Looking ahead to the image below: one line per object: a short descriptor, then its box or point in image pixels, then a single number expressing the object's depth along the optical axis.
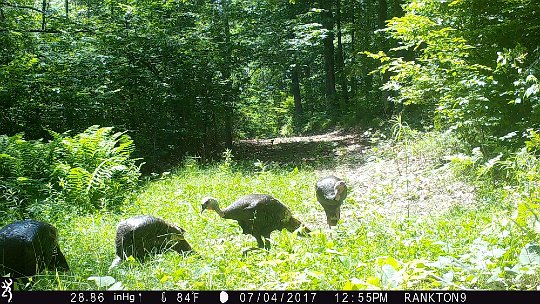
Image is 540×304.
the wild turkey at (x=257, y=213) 4.33
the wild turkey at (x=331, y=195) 4.75
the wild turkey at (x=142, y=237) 4.30
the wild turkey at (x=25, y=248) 3.79
